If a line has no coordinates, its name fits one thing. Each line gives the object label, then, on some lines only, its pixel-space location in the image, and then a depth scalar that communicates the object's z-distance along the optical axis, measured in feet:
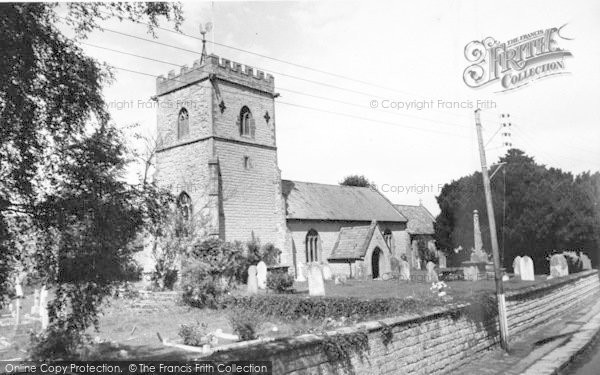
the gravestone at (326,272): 91.15
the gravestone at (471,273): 79.25
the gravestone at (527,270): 68.95
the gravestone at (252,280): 68.08
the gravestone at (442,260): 121.48
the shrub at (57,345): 21.72
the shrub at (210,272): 60.80
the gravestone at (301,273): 97.50
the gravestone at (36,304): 59.96
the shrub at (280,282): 65.77
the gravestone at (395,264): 98.14
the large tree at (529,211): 102.42
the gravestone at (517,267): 75.20
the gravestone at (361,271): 99.11
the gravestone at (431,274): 78.83
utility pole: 39.32
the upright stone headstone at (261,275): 72.08
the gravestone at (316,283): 61.72
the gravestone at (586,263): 93.04
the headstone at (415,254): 132.77
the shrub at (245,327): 39.96
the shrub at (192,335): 39.24
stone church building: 85.56
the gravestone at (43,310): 47.74
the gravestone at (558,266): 70.03
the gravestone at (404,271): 89.92
